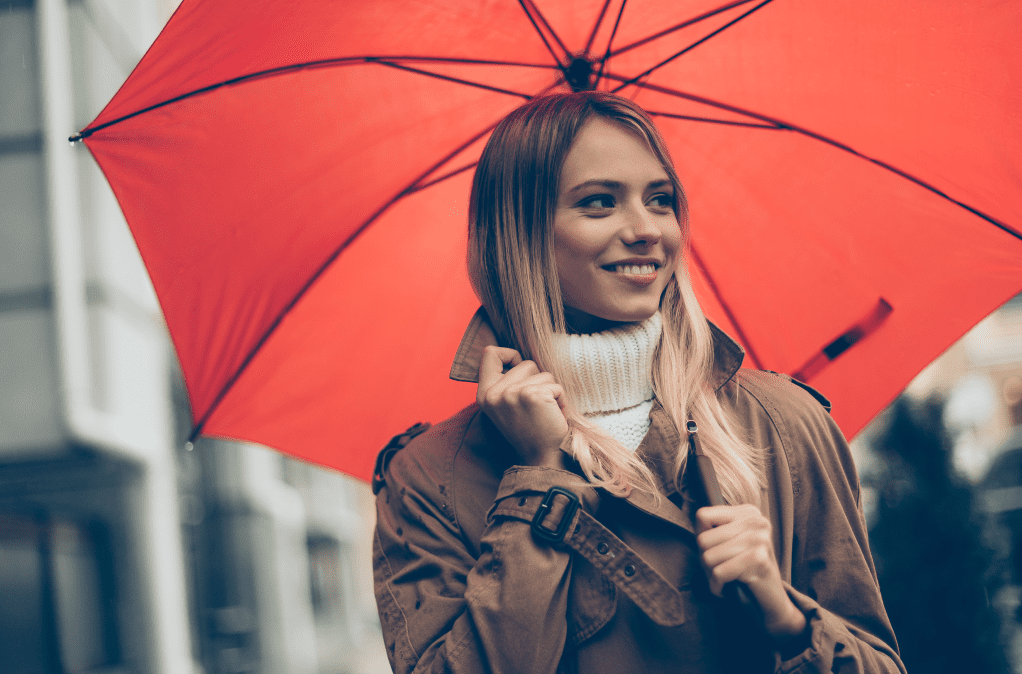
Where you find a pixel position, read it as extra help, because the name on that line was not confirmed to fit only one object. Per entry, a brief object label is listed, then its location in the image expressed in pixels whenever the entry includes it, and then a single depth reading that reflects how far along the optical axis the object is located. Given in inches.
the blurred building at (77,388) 243.3
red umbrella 89.9
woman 62.4
